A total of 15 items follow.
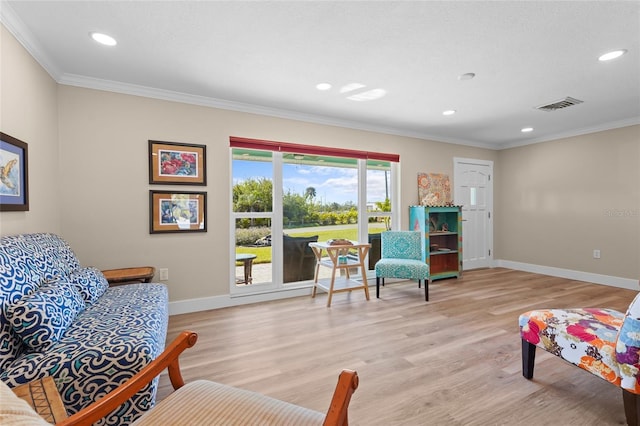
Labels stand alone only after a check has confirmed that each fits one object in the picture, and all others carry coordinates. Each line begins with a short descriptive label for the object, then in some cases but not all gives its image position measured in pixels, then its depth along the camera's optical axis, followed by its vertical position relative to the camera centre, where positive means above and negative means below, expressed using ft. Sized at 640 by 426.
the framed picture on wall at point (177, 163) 10.34 +1.74
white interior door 18.12 +0.23
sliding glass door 12.19 +0.31
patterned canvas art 16.34 +1.21
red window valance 11.77 +2.73
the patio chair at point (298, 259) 13.05 -2.09
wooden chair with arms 3.02 -2.29
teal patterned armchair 12.60 -2.05
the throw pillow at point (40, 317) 4.45 -1.60
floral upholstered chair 4.85 -2.48
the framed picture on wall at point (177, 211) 10.34 +0.05
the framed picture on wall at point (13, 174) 6.27 +0.87
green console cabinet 15.15 -1.37
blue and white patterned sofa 4.31 -2.02
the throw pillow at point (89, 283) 6.64 -1.65
